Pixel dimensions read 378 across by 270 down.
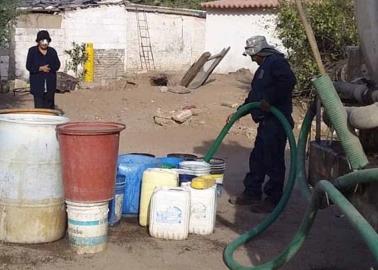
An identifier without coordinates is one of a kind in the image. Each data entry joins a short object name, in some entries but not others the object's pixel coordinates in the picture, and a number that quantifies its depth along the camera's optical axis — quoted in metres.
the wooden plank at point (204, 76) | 18.94
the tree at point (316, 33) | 14.06
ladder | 22.98
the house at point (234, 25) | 22.59
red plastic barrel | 5.05
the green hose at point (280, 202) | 5.22
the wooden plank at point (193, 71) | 19.12
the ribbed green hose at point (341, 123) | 3.50
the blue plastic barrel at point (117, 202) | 5.86
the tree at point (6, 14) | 12.84
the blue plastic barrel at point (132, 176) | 6.09
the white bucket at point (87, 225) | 5.16
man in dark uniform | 6.63
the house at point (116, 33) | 19.89
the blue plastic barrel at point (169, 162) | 6.33
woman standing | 9.68
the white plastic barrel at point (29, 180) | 5.18
